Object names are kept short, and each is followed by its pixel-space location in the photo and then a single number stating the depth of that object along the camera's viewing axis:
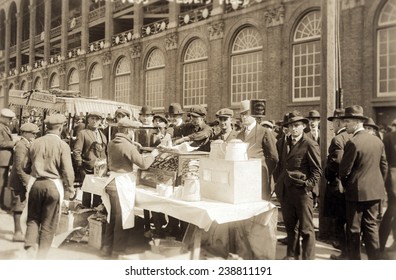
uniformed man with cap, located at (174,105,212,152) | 5.78
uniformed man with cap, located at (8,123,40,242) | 5.88
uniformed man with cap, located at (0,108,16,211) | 6.42
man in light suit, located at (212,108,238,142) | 5.85
